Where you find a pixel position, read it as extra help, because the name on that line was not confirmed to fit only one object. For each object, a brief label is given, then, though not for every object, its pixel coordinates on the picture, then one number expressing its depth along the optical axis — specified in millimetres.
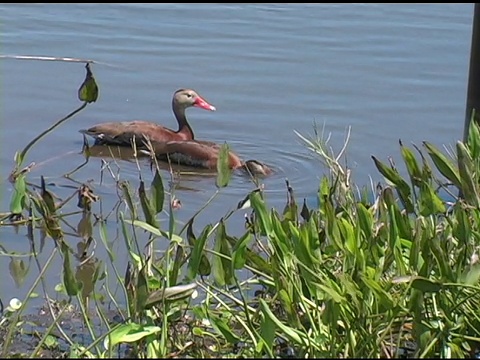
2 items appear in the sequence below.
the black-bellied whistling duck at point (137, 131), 14000
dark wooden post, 9875
